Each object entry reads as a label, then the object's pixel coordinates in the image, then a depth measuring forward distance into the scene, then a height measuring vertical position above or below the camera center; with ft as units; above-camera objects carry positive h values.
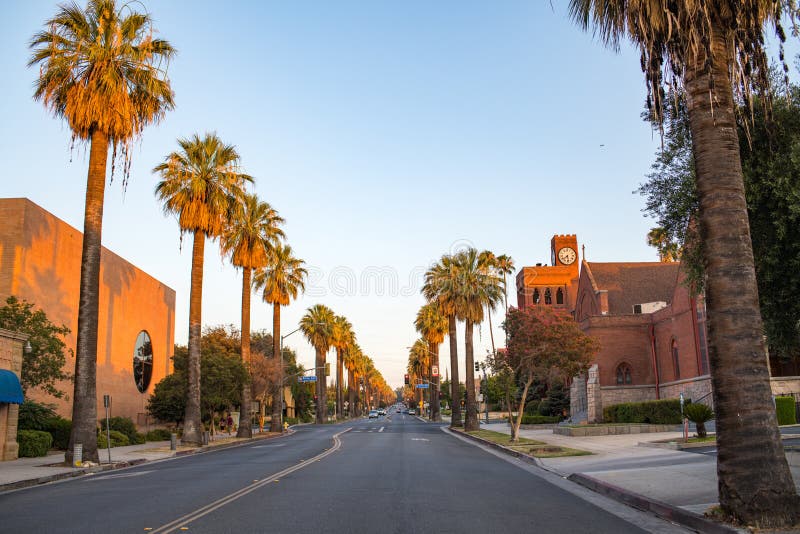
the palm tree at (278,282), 177.27 +29.48
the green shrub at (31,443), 93.09 -5.39
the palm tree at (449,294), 165.89 +24.26
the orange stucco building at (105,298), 108.17 +19.83
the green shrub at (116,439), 113.39 -6.40
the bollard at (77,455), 76.74 -5.85
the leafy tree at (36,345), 94.32 +7.86
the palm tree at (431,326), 256.93 +24.87
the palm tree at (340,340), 296.51 +24.38
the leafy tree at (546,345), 99.30 +6.50
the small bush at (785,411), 101.35 -3.89
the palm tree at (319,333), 276.41 +24.89
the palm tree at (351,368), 361.12 +15.01
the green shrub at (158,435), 142.41 -7.17
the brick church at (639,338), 148.46 +11.86
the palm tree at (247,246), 147.23 +32.34
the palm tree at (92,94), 82.74 +37.10
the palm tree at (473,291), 161.99 +23.42
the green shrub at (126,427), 127.34 -4.79
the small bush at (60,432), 108.17 -4.58
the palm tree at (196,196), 115.24 +34.11
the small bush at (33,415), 103.19 -1.89
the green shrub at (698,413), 81.51 -3.11
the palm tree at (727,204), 29.60 +8.58
